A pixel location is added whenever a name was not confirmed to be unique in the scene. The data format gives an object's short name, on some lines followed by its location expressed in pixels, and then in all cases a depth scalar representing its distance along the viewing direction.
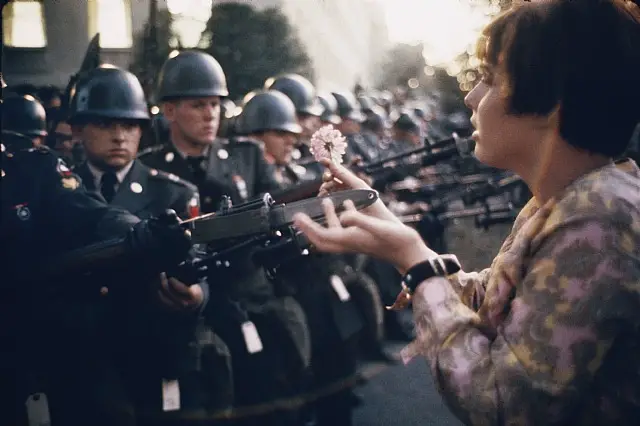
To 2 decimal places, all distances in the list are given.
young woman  1.45
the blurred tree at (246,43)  21.39
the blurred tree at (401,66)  55.00
